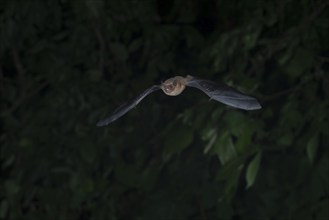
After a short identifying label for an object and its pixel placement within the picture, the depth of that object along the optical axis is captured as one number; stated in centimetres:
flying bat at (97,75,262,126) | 287
